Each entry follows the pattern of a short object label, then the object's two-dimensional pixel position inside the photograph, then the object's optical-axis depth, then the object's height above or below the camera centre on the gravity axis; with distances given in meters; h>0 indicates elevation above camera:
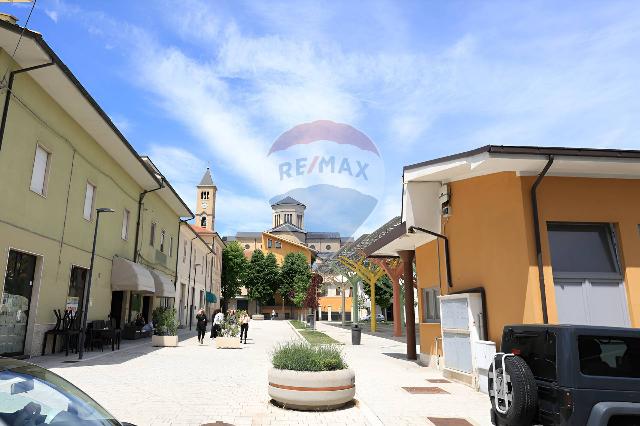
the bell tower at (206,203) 86.62 +20.05
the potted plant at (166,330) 19.23 -1.31
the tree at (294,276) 69.69 +4.29
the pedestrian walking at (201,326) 21.31 -1.19
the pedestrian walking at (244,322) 21.86 -1.02
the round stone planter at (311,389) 7.41 -1.51
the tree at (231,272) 69.50 +4.76
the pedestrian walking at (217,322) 21.37 -1.03
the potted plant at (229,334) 19.27 -1.50
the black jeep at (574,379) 4.17 -0.78
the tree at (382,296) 58.28 +0.84
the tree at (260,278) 70.81 +3.89
